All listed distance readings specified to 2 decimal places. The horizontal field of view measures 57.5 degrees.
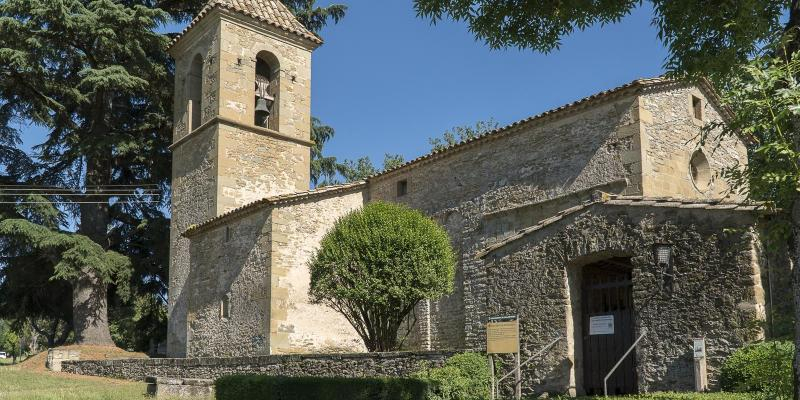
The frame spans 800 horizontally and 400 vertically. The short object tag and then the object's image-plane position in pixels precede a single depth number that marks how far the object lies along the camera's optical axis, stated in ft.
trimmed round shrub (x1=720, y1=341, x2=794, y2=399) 18.98
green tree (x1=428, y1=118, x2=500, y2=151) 129.59
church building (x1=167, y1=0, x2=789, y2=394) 33.32
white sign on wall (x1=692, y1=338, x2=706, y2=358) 31.78
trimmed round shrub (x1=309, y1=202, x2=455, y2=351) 52.21
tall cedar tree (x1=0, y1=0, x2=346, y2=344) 80.02
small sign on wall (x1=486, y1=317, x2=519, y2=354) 37.93
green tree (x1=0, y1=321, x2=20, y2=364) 185.08
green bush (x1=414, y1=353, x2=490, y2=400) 38.11
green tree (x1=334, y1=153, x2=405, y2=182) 129.49
